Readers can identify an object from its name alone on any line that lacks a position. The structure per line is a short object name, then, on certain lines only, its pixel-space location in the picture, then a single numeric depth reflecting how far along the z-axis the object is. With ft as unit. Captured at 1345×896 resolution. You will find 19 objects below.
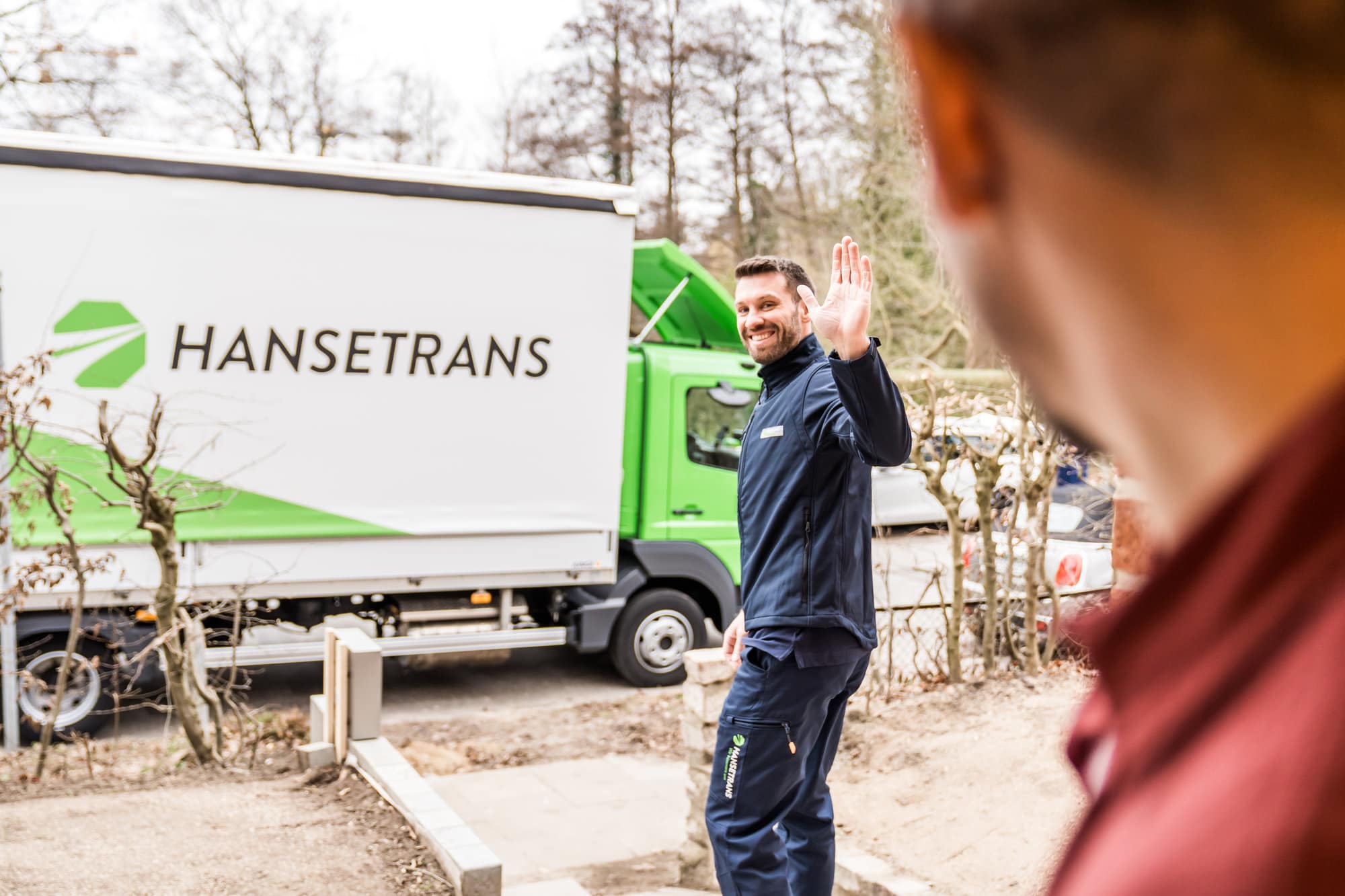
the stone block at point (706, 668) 16.57
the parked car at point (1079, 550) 23.98
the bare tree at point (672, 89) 70.59
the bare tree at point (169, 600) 17.93
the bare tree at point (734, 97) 69.72
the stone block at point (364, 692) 18.71
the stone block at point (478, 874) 13.76
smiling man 11.12
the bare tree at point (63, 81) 50.62
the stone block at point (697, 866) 16.94
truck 23.34
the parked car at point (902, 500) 49.32
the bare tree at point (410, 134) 64.39
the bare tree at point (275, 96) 58.49
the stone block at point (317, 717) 20.30
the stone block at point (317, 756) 18.84
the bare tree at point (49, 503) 18.16
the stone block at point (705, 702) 16.63
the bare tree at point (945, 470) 22.09
